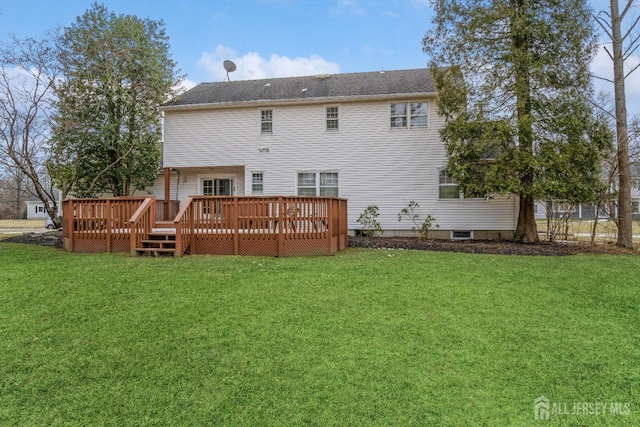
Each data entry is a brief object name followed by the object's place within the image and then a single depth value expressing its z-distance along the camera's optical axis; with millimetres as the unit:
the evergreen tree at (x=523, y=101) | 10617
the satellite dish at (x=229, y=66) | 17359
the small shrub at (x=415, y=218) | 13305
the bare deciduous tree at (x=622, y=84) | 10883
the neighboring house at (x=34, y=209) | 50656
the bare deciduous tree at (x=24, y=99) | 11852
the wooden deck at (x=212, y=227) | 8305
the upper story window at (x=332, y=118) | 14133
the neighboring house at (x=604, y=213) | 12248
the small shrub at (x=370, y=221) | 13664
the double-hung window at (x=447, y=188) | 13338
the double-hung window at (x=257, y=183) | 14609
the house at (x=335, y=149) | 13438
